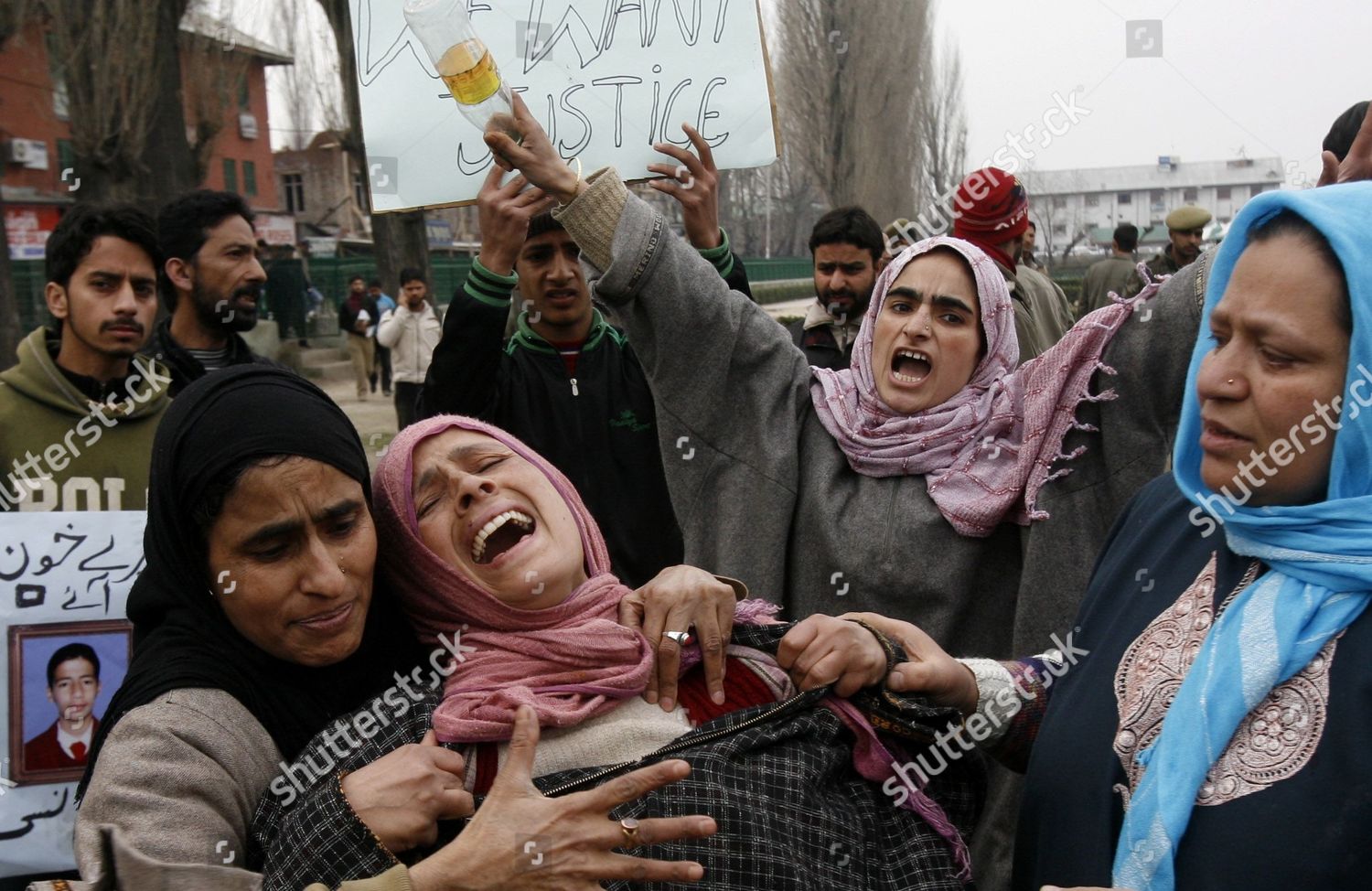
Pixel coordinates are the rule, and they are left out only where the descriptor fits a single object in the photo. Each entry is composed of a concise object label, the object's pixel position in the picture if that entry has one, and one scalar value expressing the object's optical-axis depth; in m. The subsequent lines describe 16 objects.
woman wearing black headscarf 1.52
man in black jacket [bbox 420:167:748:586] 3.30
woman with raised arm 2.48
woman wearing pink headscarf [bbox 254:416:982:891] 1.73
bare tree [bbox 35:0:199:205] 12.53
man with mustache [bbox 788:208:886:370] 5.38
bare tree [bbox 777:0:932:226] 26.41
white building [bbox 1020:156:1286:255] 31.09
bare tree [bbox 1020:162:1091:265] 32.23
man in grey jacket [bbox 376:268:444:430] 11.21
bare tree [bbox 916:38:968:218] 31.91
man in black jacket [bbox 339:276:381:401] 18.06
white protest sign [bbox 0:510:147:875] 2.55
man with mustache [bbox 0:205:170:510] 3.14
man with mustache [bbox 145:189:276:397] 3.95
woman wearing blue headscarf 1.41
